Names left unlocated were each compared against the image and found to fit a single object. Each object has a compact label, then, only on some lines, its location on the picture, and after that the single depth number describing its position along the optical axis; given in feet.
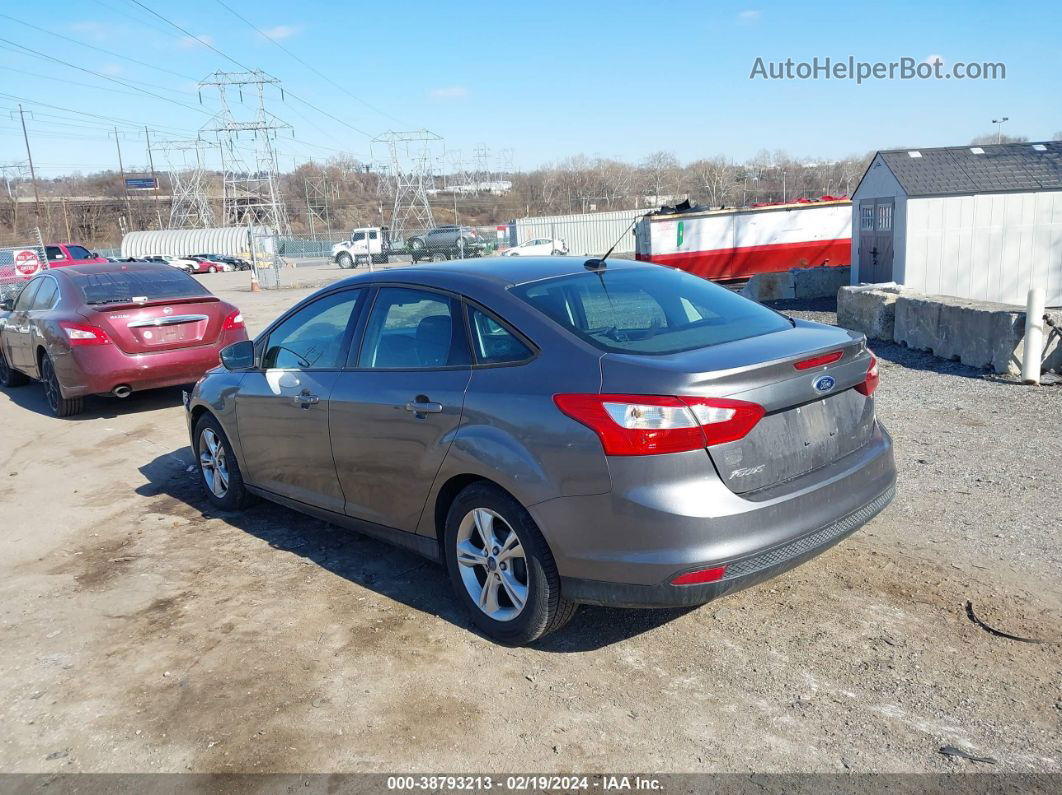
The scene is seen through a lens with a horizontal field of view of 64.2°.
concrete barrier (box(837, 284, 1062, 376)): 28.66
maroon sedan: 29.12
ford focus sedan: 10.58
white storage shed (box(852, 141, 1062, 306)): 53.83
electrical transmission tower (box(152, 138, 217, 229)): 305.32
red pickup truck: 101.87
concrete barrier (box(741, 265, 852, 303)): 62.85
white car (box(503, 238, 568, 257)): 138.00
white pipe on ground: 27.32
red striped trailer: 86.22
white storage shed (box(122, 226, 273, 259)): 233.14
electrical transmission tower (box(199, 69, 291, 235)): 214.07
